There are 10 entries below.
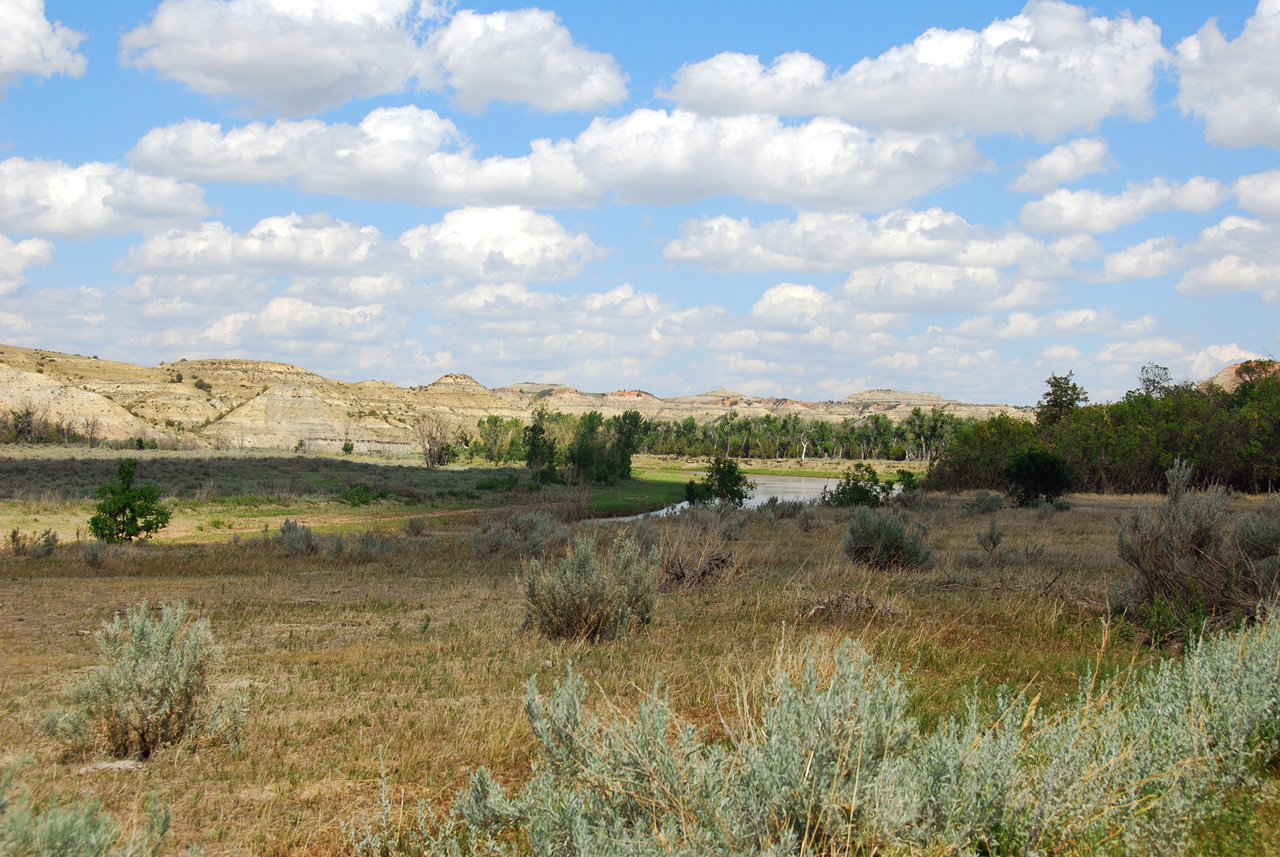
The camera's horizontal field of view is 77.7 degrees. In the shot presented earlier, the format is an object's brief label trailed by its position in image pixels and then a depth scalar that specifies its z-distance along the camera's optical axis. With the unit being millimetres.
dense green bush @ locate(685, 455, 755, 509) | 31609
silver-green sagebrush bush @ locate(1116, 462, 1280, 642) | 8023
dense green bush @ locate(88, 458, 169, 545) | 18922
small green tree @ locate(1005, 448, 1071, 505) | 31466
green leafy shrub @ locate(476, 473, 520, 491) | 44938
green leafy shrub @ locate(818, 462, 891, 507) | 30469
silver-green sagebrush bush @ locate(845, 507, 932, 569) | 13594
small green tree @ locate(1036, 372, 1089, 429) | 54500
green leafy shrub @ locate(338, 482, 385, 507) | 34781
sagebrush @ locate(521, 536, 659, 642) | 8625
